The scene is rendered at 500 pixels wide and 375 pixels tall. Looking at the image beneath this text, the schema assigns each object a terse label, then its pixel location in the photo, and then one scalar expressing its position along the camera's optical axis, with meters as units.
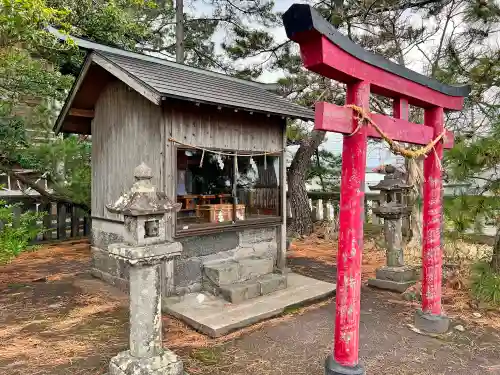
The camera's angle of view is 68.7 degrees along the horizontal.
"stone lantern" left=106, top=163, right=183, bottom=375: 3.38
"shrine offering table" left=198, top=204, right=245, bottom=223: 6.46
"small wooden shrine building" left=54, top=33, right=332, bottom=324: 5.73
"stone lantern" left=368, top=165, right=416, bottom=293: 6.61
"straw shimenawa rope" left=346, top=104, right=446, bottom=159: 3.24
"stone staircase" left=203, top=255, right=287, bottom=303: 5.69
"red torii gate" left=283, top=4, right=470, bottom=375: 2.86
